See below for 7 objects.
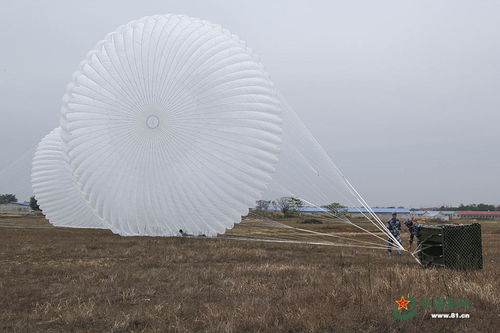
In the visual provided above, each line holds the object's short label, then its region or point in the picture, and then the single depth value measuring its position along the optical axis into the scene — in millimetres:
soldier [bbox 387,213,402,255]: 13258
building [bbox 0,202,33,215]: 81938
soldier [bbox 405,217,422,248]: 14305
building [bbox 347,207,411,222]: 89094
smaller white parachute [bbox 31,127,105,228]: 21609
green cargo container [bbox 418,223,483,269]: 9156
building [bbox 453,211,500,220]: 103250
